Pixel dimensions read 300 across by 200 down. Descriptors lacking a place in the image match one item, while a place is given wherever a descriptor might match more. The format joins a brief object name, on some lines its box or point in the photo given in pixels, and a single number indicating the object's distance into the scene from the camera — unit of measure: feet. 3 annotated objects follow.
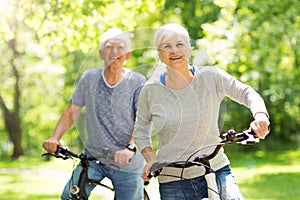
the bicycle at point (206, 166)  15.69
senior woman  16.14
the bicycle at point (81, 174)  20.16
